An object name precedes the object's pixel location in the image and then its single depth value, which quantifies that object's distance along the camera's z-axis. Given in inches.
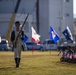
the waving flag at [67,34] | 1502.2
